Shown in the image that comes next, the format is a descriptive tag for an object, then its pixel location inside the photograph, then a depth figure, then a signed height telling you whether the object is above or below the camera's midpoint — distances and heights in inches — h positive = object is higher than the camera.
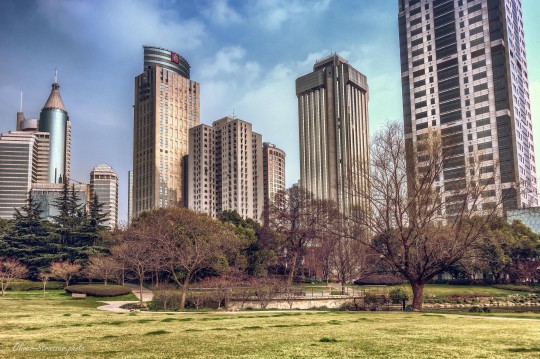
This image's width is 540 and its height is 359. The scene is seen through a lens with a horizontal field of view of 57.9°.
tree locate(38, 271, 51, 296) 2286.5 -119.2
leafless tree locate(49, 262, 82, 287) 2345.0 -94.0
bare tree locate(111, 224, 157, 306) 1949.6 +5.8
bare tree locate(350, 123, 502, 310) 1072.2 +100.7
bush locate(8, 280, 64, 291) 2332.4 -167.6
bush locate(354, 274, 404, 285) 2741.1 -208.6
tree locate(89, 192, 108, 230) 2960.1 +203.3
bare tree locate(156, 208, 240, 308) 1870.1 +54.4
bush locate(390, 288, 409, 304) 1595.7 -172.0
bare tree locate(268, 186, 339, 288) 2513.0 +157.5
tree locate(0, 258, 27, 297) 2298.0 -93.4
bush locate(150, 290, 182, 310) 1524.4 -162.1
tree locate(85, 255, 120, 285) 2241.6 -81.2
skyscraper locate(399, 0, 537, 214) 5017.2 +1825.0
